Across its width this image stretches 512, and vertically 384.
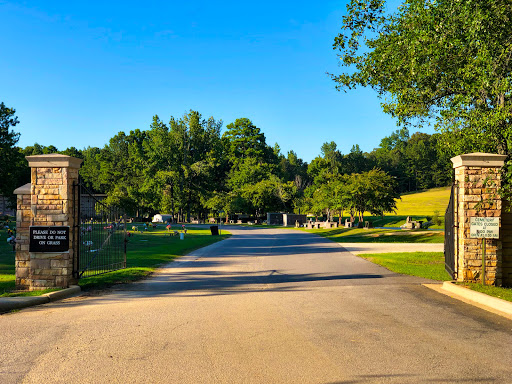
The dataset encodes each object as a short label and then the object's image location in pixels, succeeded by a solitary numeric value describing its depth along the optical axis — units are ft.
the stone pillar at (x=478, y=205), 35.65
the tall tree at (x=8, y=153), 143.43
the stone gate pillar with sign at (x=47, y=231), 33.50
